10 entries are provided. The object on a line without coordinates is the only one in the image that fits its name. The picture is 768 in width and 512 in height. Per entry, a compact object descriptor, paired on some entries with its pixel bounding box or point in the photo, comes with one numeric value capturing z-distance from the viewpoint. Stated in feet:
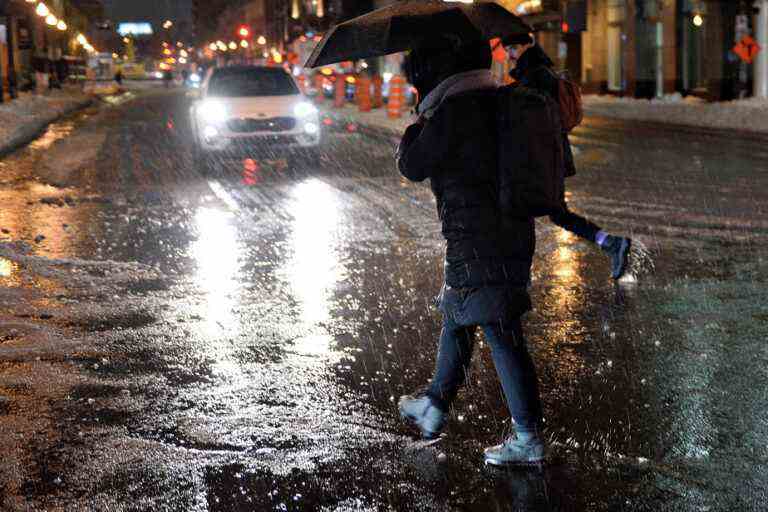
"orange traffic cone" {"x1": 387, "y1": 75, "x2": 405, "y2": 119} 110.01
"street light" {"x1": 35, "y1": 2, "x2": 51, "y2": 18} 183.13
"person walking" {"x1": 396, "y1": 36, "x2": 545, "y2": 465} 13.84
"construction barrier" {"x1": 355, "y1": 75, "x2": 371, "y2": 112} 130.41
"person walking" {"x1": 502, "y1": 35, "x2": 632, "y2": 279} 20.63
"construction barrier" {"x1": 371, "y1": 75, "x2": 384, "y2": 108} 138.92
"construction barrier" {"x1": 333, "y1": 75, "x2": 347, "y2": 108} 146.20
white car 58.70
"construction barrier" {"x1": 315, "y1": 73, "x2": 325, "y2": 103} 182.75
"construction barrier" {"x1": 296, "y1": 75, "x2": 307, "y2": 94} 191.21
